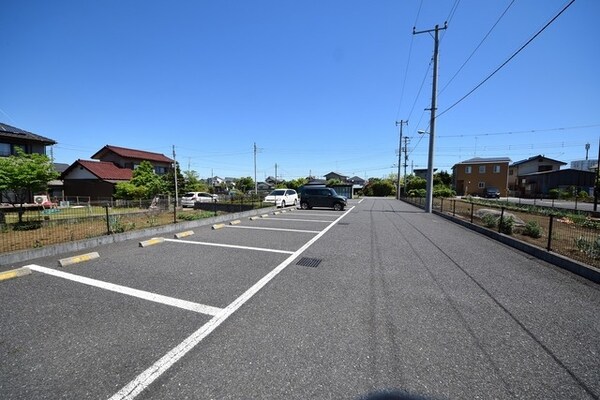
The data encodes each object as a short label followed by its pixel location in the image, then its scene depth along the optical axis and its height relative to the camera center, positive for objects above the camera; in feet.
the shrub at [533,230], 24.32 -4.24
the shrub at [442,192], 119.55 -2.32
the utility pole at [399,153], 121.80 +16.57
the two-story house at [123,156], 104.68 +14.20
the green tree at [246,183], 183.83 +3.97
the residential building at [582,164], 223.51 +20.73
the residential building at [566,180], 123.13 +3.31
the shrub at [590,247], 16.69 -4.21
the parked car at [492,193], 126.62 -3.10
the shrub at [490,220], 28.71 -3.89
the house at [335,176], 269.62 +12.72
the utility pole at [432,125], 52.75 +13.00
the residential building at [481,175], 137.49 +6.55
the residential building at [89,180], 85.51 +3.29
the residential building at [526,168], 149.59 +11.55
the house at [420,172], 234.99 +14.41
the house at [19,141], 58.29 +11.93
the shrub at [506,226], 25.27 -3.91
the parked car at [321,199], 58.44 -2.56
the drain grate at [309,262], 16.44 -4.99
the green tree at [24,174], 33.73 +2.24
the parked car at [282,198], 64.80 -2.50
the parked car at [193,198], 77.00 -2.93
